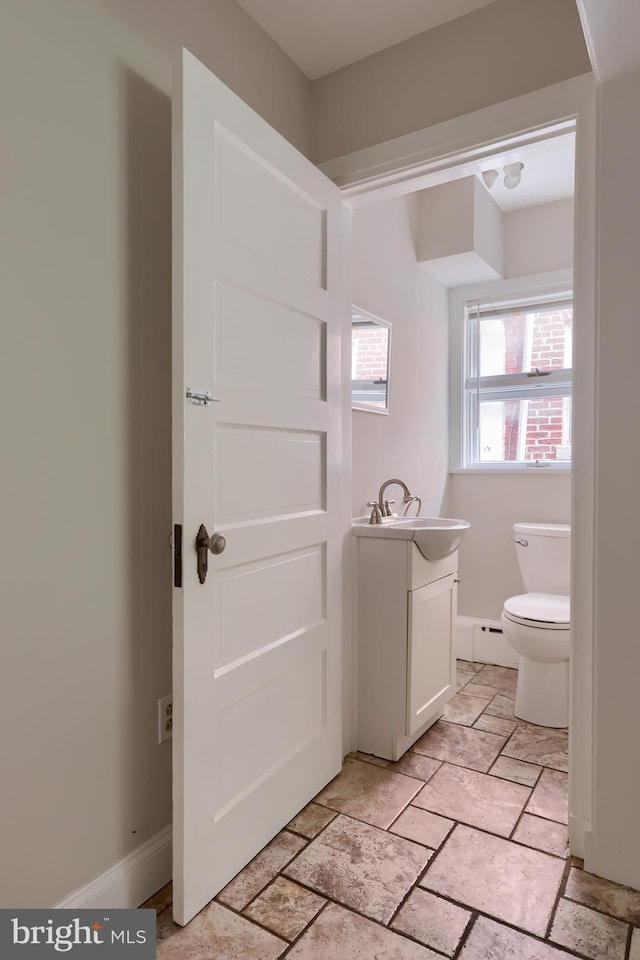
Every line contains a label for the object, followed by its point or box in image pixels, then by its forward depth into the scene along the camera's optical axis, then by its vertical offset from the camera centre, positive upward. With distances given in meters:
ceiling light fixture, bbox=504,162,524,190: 2.53 +1.36
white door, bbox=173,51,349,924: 1.35 -0.02
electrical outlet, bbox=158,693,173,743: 1.51 -0.66
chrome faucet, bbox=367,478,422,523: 2.37 -0.14
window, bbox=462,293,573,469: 3.24 +0.55
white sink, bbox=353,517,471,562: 2.10 -0.23
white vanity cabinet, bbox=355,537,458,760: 2.11 -0.65
